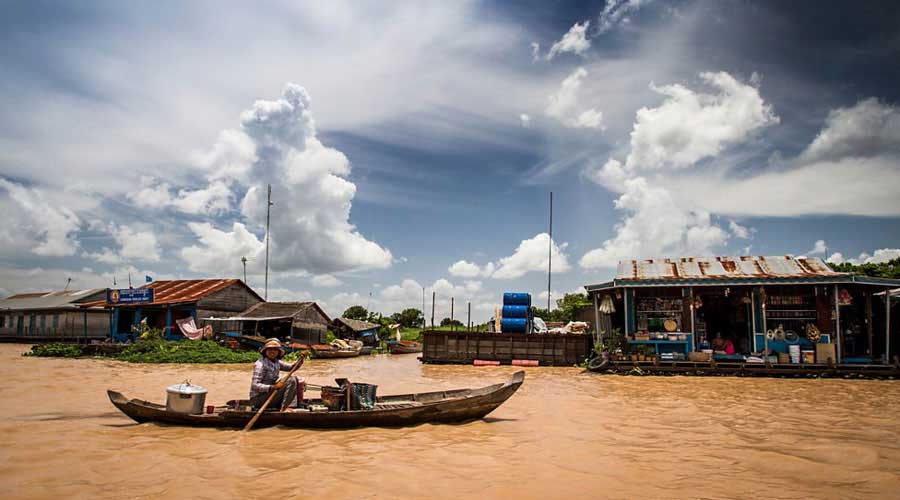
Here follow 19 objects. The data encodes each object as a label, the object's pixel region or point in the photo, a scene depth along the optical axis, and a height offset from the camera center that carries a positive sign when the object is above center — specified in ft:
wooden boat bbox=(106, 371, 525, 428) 25.59 -5.49
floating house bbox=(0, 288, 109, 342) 117.80 -4.29
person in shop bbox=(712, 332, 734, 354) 55.26 -4.13
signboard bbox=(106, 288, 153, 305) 95.55 +0.82
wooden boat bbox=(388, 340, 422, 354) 111.96 -9.40
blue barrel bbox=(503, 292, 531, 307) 75.10 +0.77
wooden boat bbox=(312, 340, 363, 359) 92.11 -8.80
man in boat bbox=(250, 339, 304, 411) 26.23 -4.08
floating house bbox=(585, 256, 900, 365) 52.47 -0.17
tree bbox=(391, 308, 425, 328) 193.77 -5.43
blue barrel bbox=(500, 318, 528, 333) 72.74 -2.85
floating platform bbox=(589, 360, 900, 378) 49.39 -6.09
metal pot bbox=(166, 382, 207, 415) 25.98 -4.88
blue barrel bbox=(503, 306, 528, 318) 73.31 -1.06
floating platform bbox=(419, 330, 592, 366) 66.95 -5.69
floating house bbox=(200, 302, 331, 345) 97.66 -4.00
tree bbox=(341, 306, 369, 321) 178.10 -3.53
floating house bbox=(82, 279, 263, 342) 95.61 -0.77
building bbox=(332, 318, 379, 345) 128.26 -6.68
